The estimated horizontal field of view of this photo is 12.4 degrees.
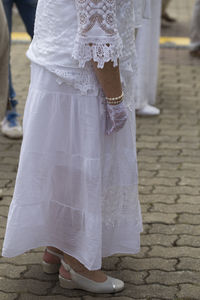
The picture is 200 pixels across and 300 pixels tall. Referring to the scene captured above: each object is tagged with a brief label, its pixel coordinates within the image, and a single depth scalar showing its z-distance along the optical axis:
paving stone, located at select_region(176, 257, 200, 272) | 4.90
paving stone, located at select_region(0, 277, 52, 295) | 4.58
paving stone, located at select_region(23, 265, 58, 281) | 4.76
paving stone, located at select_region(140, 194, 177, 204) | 6.11
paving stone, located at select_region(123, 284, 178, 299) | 4.53
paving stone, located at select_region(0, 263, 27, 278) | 4.78
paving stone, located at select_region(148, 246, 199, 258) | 5.10
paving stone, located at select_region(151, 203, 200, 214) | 5.89
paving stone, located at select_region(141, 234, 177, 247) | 5.30
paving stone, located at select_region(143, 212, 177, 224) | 5.68
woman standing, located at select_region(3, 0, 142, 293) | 3.89
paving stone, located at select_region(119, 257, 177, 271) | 4.91
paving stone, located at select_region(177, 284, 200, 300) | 4.52
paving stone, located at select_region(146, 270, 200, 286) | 4.72
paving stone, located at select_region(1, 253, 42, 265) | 4.97
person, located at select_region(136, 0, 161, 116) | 8.19
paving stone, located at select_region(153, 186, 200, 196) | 6.32
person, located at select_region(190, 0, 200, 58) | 11.75
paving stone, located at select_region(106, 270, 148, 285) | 4.73
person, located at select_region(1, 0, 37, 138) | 7.34
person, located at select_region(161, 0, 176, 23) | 14.48
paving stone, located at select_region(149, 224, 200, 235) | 5.49
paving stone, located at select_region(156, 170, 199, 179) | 6.76
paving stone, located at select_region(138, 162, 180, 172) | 6.96
